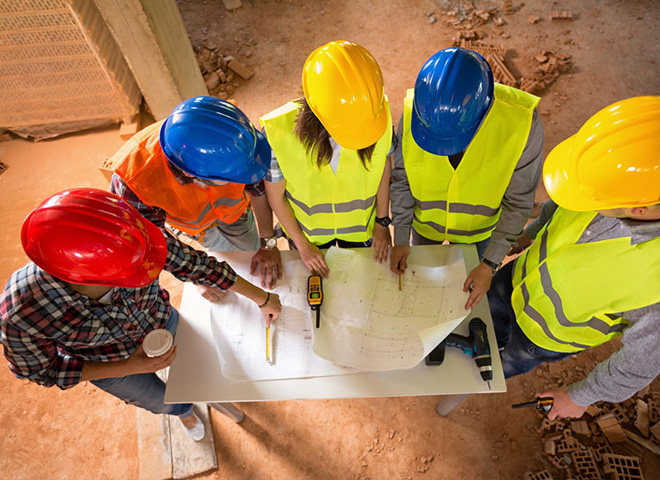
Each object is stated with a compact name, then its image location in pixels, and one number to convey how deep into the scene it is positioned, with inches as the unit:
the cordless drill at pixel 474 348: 63.2
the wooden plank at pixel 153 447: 101.0
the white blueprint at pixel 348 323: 65.6
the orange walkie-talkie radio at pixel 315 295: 69.7
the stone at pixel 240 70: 195.2
